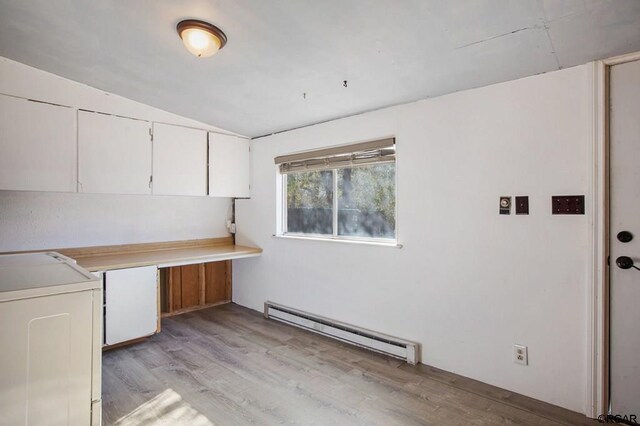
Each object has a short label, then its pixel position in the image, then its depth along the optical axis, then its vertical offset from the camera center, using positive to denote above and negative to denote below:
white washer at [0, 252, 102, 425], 1.24 -0.53
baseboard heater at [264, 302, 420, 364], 2.71 -1.09
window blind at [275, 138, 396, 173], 2.88 +0.54
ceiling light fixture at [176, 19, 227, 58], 1.95 +1.03
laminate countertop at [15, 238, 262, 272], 2.99 -0.43
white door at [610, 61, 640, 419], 1.88 -0.14
